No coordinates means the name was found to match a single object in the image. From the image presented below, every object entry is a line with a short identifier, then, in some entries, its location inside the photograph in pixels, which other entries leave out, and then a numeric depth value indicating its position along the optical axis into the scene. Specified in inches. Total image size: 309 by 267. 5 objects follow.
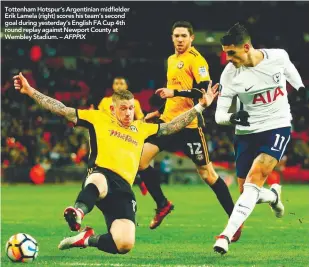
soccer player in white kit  569.3
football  525.3
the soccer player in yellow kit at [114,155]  526.6
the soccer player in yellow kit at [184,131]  722.2
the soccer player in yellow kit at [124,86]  824.9
